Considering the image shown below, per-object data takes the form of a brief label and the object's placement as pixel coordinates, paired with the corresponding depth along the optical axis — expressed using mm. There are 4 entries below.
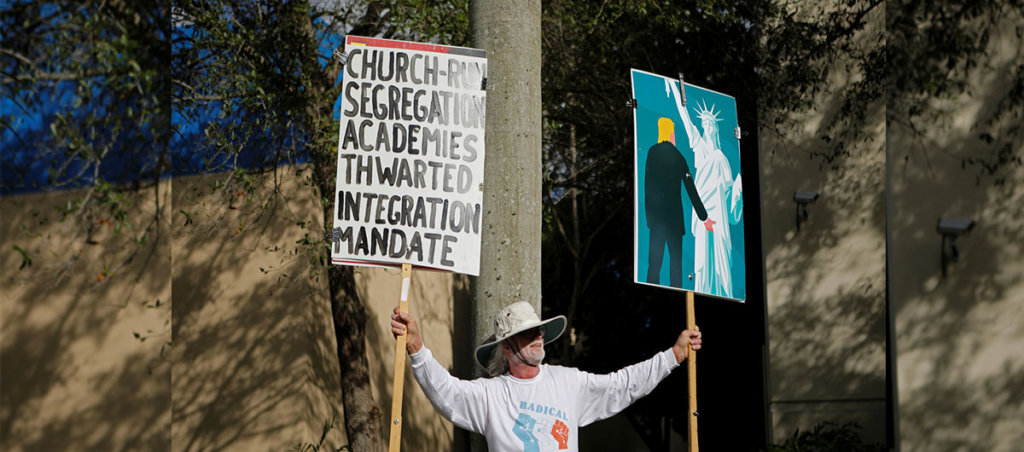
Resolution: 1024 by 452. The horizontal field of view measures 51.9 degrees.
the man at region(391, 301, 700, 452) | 4402
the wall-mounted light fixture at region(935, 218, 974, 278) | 4289
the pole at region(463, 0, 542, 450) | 4785
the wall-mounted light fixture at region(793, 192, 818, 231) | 9727
